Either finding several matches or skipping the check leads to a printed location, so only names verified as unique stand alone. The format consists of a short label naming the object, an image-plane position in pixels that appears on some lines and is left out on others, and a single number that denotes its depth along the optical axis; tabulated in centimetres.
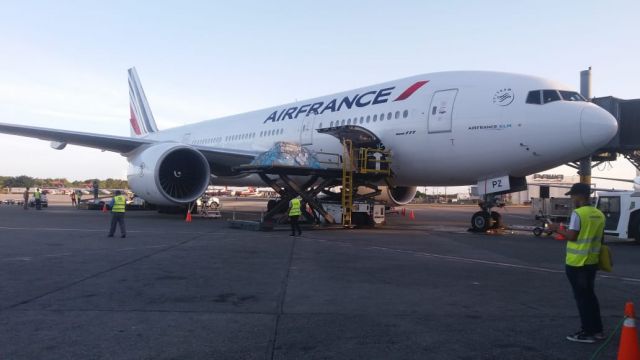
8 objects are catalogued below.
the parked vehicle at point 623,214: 1277
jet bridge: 1939
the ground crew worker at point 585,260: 397
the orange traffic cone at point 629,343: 309
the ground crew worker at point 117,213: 1141
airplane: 1134
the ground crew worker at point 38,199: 2589
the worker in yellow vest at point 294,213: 1232
